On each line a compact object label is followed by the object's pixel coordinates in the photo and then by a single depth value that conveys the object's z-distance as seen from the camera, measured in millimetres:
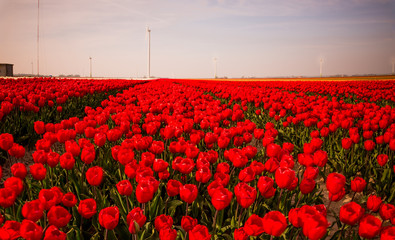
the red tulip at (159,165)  2359
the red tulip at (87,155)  2516
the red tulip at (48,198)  1692
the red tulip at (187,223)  1537
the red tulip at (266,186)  1954
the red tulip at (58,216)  1524
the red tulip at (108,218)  1537
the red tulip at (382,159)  3062
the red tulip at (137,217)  1572
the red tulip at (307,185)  2015
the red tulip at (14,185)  1854
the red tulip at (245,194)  1755
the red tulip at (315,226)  1380
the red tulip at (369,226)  1477
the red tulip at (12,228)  1391
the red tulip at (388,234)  1357
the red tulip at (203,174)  2168
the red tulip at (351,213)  1628
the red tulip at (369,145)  3456
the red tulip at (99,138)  3053
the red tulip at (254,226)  1475
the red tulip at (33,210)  1584
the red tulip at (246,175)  2133
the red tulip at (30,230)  1366
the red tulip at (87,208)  1668
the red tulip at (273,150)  2762
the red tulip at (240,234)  1514
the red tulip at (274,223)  1439
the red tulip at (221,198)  1700
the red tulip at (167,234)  1404
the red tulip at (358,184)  2176
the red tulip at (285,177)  2006
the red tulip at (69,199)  1766
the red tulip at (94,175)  2070
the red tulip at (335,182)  1890
